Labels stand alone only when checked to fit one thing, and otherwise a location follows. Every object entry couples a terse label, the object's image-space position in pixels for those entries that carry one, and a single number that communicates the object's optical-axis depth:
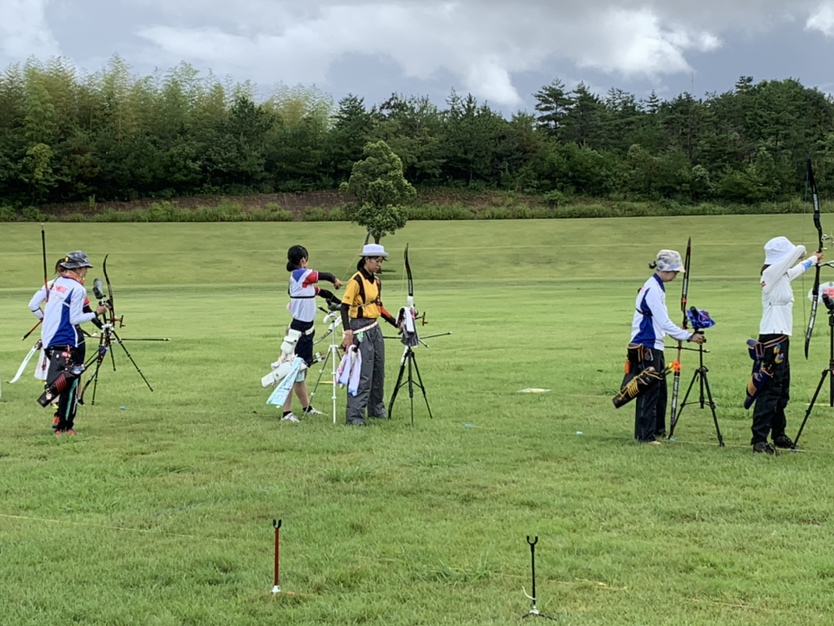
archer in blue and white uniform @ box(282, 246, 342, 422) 11.68
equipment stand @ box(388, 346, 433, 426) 11.53
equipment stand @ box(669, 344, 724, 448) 9.70
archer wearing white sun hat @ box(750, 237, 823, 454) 9.31
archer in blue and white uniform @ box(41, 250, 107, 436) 10.57
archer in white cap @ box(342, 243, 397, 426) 11.22
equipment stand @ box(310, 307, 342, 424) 11.96
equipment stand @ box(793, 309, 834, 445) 9.47
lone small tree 63.06
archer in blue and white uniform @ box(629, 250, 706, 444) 9.88
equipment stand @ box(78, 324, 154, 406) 12.62
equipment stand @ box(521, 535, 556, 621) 5.19
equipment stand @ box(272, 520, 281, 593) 5.10
